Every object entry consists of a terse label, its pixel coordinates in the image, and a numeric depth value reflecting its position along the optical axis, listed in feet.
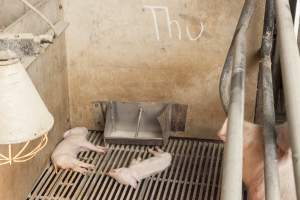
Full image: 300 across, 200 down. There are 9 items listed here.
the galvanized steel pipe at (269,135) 3.53
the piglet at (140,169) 8.50
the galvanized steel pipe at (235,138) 3.17
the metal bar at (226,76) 6.28
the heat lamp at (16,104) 4.49
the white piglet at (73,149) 8.87
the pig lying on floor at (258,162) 4.50
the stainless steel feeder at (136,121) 9.78
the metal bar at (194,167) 8.38
